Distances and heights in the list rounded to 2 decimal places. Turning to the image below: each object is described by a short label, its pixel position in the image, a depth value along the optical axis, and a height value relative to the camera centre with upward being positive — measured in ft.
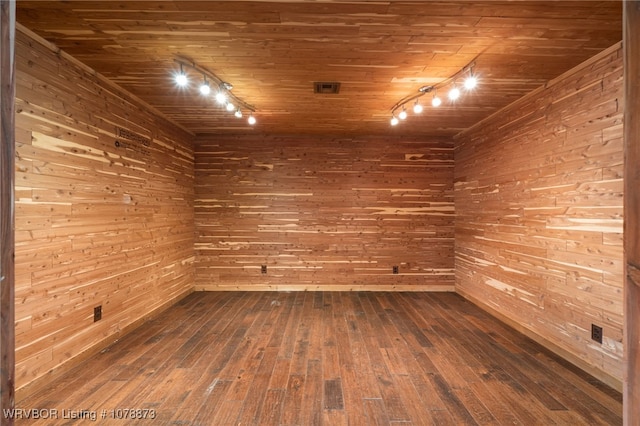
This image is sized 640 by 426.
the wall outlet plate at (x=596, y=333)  8.13 -3.34
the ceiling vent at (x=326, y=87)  9.92 +4.48
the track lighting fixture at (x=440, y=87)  8.95 +4.48
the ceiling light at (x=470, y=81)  8.77 +4.10
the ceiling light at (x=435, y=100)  10.10 +4.00
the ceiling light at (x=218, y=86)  8.61 +4.43
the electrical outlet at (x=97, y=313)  9.48 -3.35
